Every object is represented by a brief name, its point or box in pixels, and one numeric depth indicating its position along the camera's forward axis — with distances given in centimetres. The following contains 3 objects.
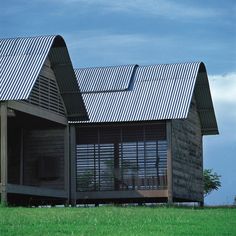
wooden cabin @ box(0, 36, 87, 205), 2522
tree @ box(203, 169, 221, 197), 5022
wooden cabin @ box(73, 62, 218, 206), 3009
